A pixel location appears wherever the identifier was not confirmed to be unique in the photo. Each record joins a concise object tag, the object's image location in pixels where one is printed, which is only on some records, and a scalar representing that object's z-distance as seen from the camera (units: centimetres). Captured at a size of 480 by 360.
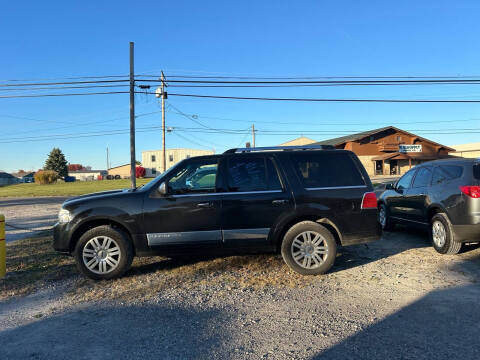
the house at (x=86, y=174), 11279
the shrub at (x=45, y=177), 5244
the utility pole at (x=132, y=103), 1627
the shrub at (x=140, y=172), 6956
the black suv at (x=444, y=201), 527
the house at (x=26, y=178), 10731
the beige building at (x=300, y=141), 8590
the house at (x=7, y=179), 9732
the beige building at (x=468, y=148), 5544
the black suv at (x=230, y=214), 474
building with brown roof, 4519
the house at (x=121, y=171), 9806
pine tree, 8112
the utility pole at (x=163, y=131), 2597
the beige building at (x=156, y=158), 8600
